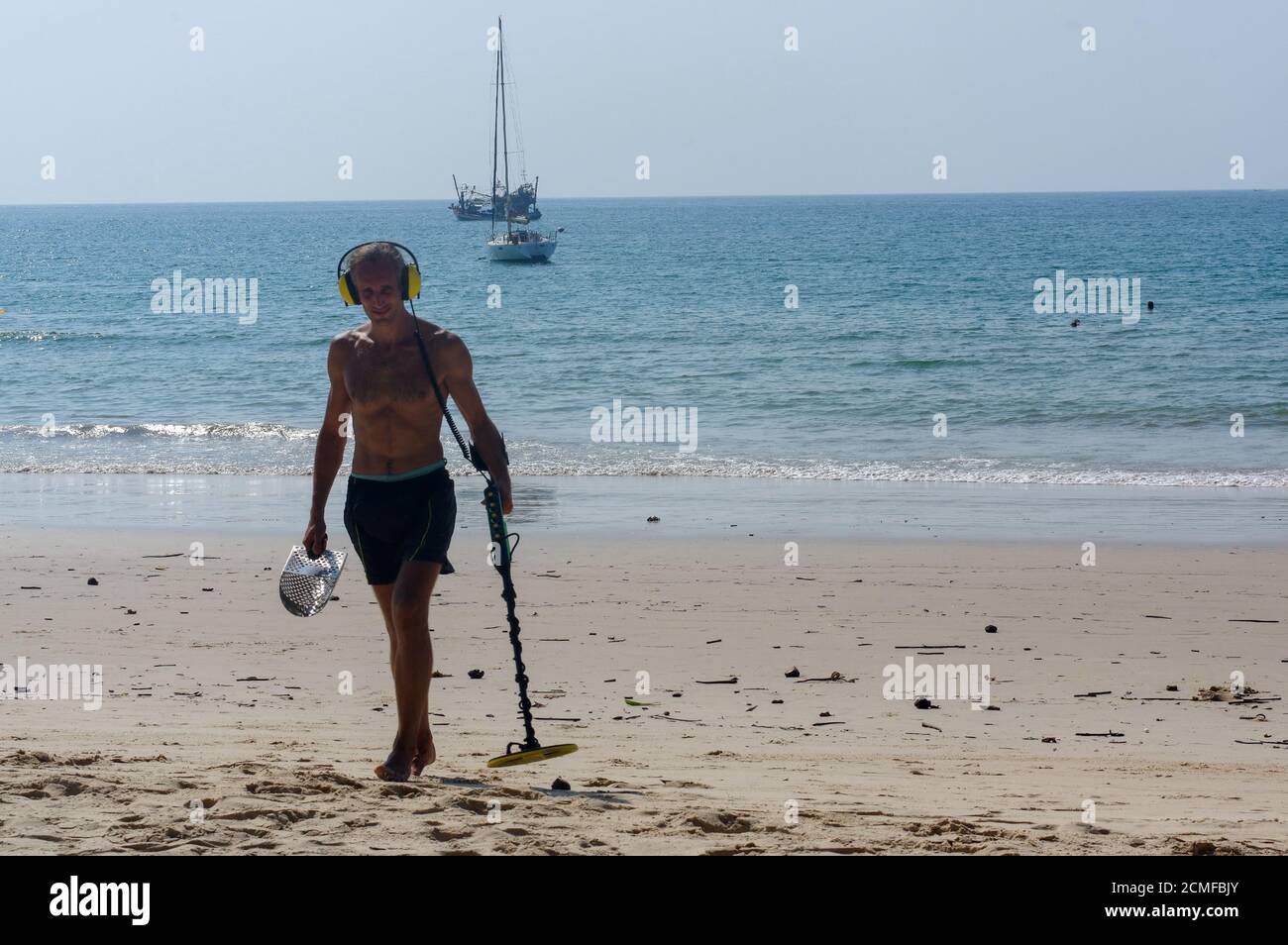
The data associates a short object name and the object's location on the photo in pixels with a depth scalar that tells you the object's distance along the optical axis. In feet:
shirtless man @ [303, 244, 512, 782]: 30.17
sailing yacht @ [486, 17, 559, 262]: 436.35
